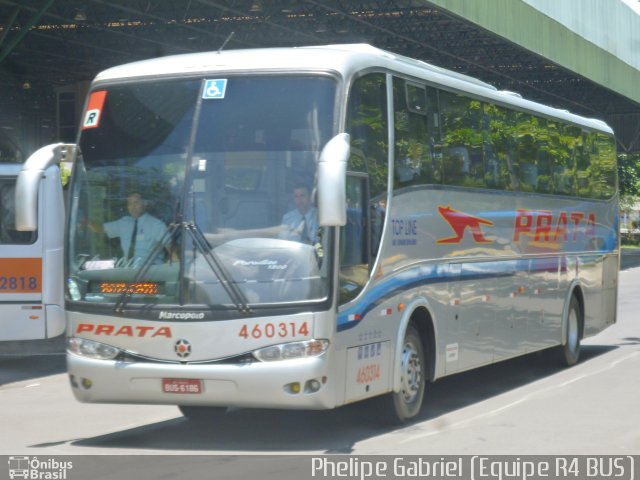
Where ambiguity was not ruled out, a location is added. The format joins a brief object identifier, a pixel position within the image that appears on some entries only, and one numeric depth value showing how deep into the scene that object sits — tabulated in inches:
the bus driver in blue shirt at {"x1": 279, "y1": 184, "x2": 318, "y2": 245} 666.1
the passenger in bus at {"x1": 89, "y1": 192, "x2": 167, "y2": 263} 683.8
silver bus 662.2
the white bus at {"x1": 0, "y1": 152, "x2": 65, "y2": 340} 1214.4
